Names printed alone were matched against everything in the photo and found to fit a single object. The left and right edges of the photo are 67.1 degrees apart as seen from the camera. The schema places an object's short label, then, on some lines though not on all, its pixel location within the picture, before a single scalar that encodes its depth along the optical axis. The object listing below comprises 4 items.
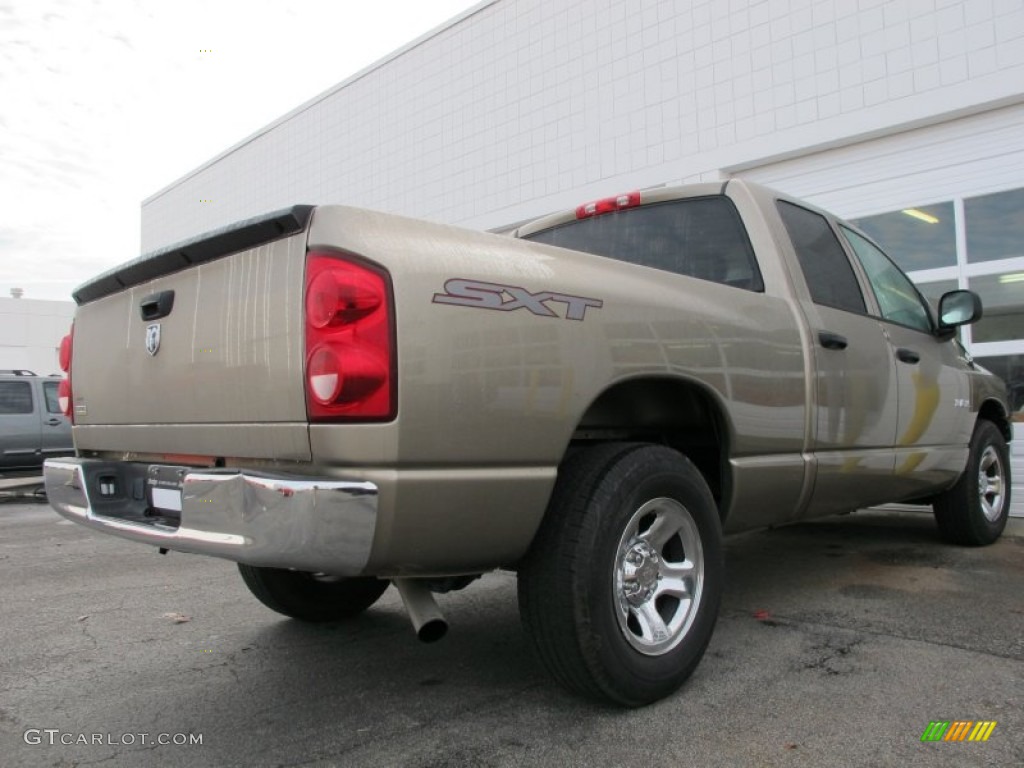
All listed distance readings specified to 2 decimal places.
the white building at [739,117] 6.97
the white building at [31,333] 35.06
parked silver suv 11.23
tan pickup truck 2.04
